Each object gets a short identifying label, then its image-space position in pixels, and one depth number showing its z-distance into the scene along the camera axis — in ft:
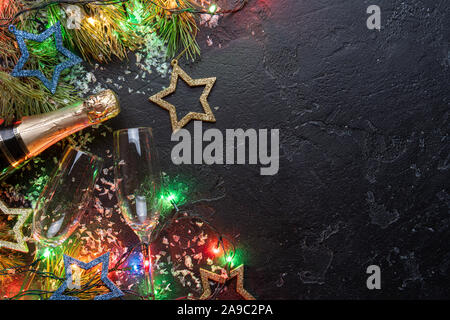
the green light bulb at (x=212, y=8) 3.17
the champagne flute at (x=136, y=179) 2.64
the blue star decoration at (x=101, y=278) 2.77
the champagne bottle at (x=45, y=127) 2.87
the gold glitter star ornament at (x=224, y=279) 3.04
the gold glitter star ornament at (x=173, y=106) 3.15
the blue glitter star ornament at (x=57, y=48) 2.88
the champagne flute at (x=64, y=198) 2.68
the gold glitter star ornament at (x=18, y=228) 2.96
